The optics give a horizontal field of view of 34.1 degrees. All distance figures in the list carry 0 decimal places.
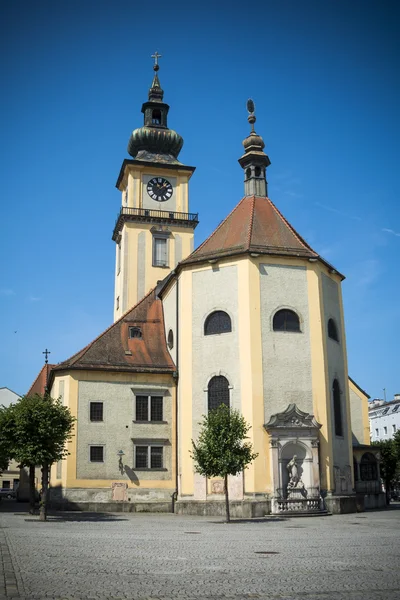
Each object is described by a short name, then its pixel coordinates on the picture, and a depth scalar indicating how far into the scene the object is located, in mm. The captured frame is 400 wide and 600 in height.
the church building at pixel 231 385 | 28781
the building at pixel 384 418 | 77638
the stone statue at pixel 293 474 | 28219
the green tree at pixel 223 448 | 25219
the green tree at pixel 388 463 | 48156
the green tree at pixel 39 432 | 25391
